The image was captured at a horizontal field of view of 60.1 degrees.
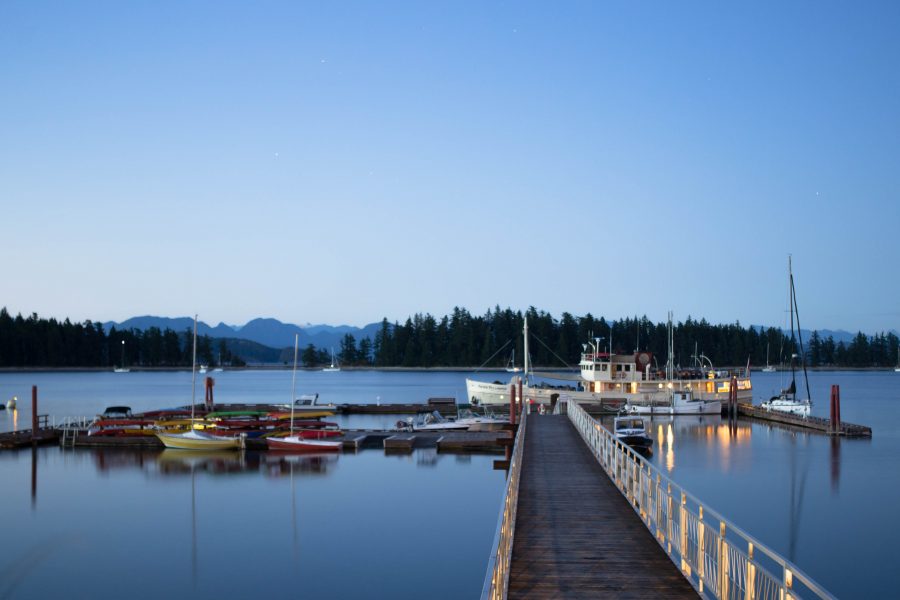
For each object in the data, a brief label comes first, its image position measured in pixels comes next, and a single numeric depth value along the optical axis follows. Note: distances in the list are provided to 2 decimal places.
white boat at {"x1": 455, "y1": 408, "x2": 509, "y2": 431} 50.16
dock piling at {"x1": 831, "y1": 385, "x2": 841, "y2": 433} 52.50
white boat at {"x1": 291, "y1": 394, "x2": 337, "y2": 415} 68.62
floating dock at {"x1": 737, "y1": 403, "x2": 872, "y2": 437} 53.84
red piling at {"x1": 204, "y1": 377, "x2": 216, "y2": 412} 67.80
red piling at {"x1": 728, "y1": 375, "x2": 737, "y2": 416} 68.25
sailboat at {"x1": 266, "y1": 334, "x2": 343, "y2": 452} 45.38
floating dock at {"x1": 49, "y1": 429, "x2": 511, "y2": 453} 44.62
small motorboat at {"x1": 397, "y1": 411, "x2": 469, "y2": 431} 50.72
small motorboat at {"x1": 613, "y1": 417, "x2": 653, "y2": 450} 44.09
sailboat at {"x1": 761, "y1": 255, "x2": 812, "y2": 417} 70.06
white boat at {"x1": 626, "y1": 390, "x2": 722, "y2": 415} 68.31
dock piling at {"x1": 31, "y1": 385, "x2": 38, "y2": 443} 48.73
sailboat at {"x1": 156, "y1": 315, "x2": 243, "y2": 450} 46.47
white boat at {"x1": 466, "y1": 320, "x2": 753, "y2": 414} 70.25
